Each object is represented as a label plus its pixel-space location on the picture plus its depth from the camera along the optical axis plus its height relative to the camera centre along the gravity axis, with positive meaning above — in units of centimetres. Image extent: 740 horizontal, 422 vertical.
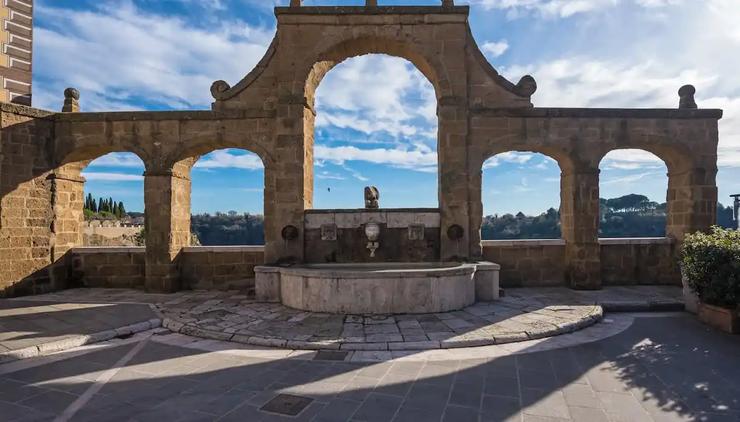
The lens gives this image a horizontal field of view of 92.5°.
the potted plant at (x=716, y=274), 538 -83
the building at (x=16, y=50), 843 +425
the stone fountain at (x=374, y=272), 609 -91
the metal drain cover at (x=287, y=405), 316 -167
